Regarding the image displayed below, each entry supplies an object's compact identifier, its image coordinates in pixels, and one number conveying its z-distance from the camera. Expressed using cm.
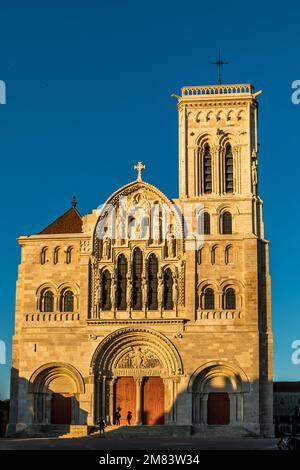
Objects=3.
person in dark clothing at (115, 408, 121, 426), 4972
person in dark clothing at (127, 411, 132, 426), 4972
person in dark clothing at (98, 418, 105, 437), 4662
